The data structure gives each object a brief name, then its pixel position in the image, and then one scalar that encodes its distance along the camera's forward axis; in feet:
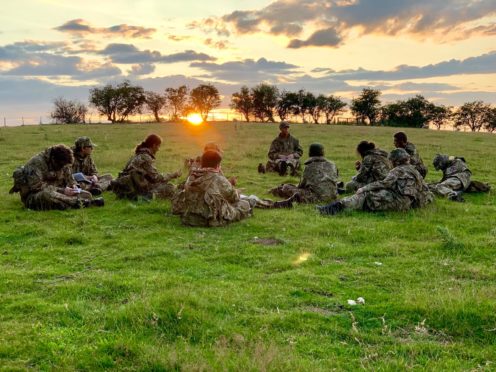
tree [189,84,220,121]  381.60
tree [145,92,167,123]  349.41
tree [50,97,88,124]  336.08
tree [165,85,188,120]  386.11
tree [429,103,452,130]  359.72
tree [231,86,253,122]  358.64
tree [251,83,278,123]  353.10
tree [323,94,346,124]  368.48
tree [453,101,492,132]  389.19
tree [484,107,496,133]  381.60
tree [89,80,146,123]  326.85
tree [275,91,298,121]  358.64
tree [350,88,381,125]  354.54
